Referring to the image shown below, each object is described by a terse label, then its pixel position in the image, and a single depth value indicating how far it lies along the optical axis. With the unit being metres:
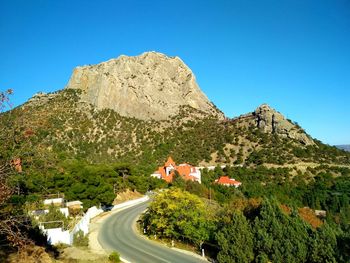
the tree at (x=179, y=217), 34.44
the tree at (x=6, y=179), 8.55
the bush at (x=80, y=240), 30.44
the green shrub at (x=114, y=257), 24.84
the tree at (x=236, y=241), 27.02
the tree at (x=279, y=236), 25.75
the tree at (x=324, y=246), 24.30
